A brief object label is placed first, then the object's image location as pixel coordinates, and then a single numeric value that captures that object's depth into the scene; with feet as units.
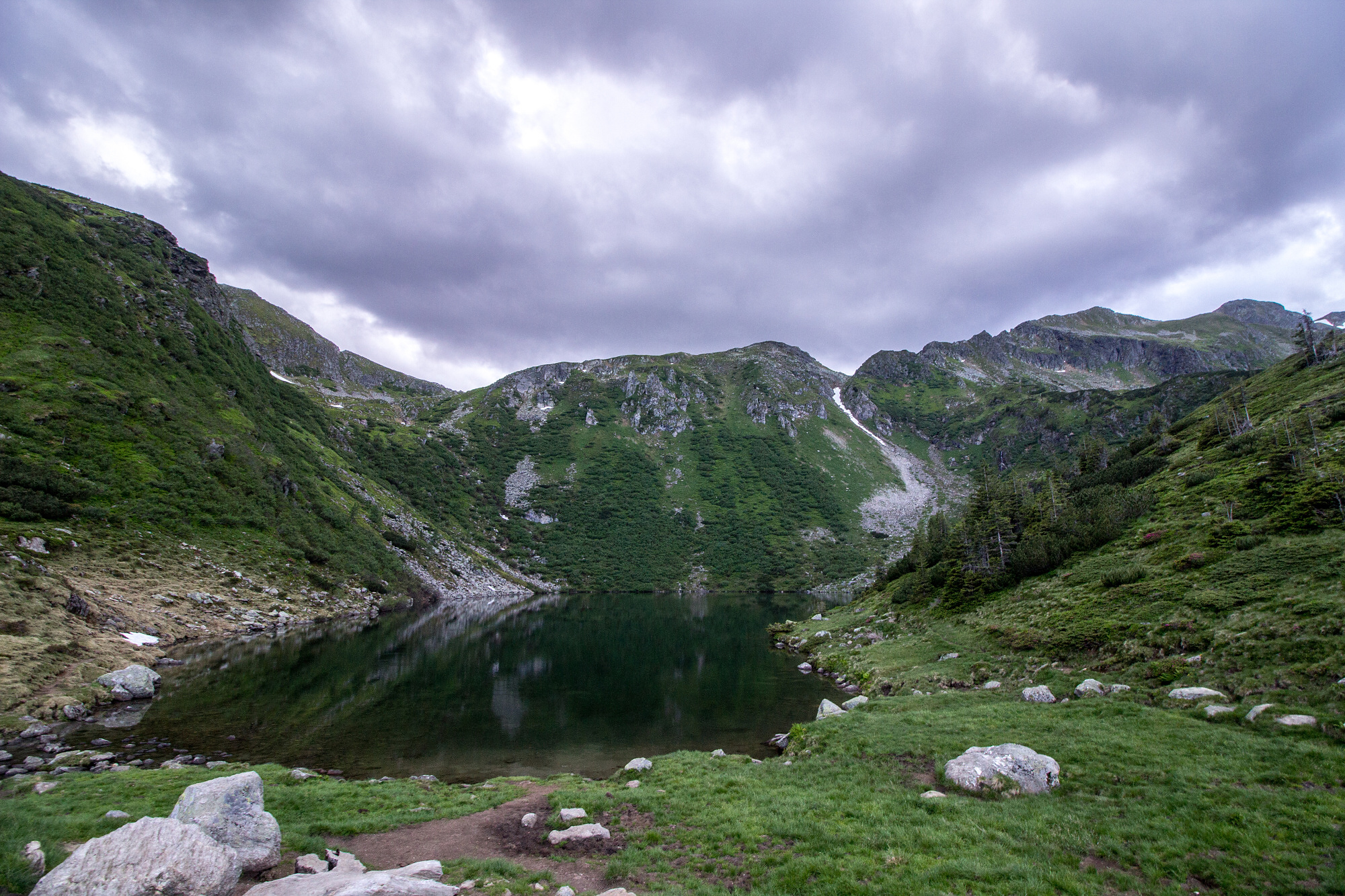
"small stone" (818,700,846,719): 83.81
